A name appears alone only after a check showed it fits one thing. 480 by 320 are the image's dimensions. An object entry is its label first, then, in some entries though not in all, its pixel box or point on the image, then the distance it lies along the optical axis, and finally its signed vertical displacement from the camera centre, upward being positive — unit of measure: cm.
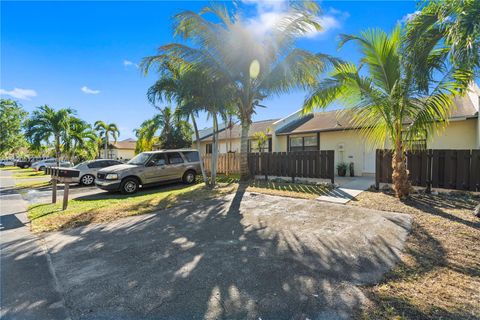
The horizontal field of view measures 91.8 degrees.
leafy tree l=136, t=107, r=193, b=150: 2028 +234
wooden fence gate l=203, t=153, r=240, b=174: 1554 -36
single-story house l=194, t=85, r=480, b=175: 1028 +135
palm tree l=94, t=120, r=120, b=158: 3368 +424
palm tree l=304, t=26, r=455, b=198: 632 +185
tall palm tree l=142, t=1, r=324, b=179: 919 +455
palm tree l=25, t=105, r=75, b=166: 1808 +254
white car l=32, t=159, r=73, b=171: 2989 -95
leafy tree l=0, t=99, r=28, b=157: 2883 +434
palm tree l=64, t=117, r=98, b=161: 2059 +183
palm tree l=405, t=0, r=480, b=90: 433 +267
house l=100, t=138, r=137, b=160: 5396 +156
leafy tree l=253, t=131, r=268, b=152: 1715 +143
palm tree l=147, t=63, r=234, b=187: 995 +294
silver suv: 1020 -64
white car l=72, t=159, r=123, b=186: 1377 -78
